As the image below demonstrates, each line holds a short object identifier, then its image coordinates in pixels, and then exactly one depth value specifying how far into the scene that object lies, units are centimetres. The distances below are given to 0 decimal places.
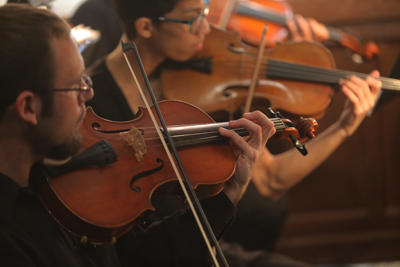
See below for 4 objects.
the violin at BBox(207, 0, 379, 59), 378
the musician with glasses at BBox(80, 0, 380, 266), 326
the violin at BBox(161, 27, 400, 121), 331
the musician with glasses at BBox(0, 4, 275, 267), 278
